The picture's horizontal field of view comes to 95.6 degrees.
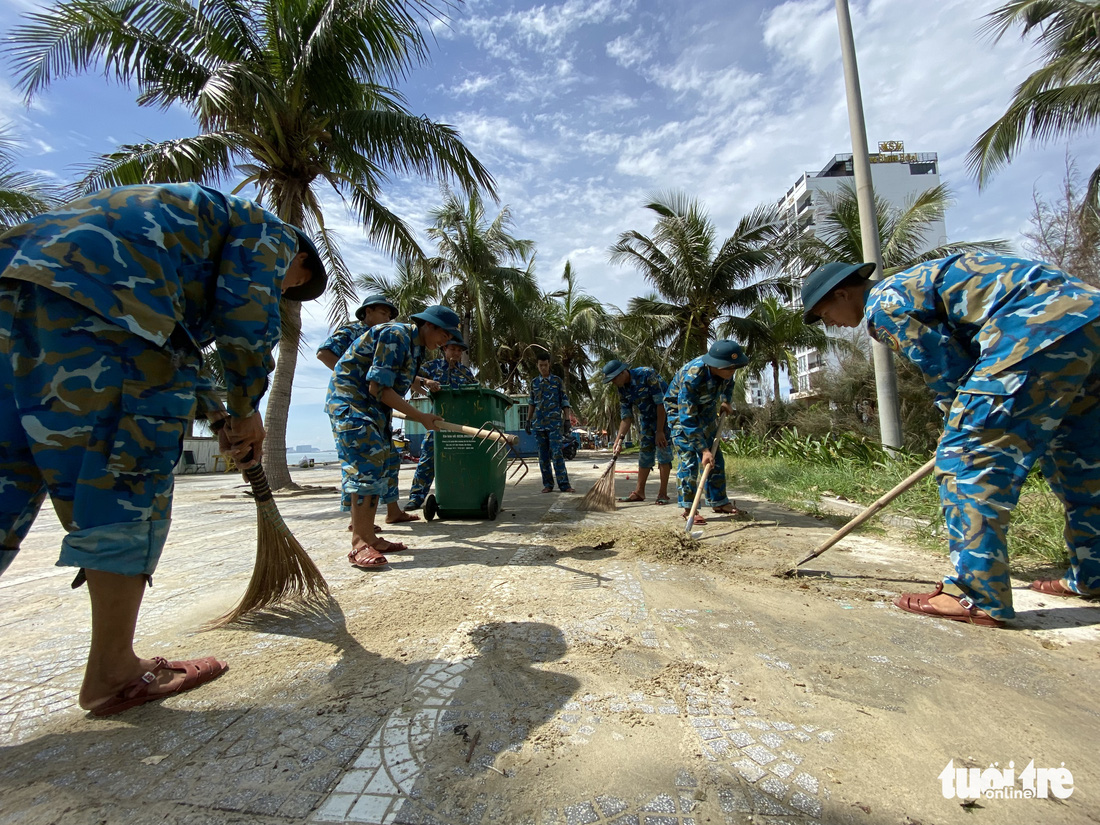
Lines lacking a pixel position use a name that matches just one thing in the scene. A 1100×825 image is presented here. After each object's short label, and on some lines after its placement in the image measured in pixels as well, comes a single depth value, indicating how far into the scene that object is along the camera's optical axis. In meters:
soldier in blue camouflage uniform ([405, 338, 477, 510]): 5.33
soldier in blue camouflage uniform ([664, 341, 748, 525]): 4.63
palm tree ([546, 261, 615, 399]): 26.08
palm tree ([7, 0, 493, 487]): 6.83
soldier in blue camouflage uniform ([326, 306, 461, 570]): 3.35
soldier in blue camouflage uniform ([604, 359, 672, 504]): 6.30
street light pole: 6.46
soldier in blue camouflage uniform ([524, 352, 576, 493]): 7.71
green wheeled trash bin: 4.58
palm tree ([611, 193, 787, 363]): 14.92
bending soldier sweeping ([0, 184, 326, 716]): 1.40
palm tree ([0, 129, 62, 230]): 9.05
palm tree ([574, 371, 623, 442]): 29.95
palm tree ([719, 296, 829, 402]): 17.03
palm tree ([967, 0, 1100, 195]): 9.14
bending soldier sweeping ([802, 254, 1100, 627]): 1.96
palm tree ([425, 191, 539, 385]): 17.98
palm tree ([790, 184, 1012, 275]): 12.73
